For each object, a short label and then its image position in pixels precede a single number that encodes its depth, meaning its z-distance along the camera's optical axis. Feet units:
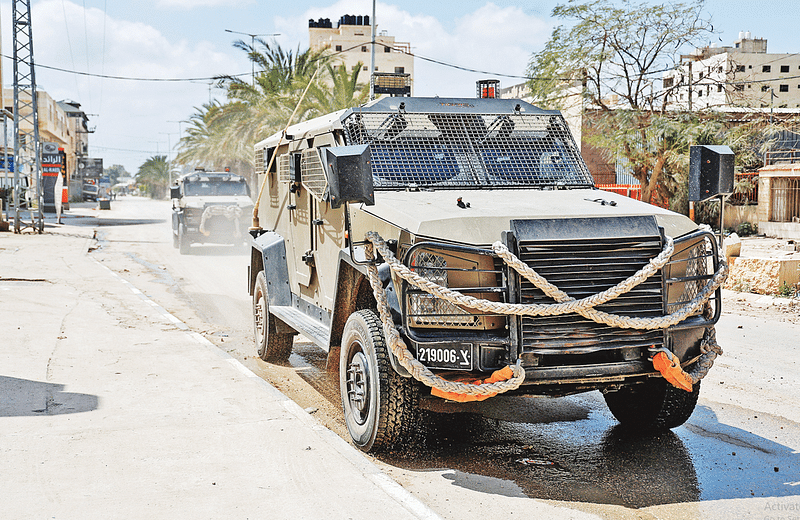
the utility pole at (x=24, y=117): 86.84
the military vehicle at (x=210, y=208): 69.26
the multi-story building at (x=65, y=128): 177.99
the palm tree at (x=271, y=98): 100.94
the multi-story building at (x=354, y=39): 307.78
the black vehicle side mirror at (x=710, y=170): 18.43
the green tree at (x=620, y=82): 81.10
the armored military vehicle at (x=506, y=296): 15.12
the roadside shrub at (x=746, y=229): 94.22
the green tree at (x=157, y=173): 376.07
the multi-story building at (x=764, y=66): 239.09
